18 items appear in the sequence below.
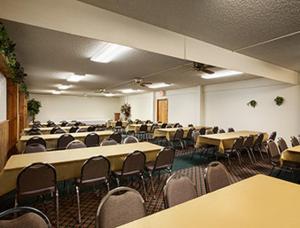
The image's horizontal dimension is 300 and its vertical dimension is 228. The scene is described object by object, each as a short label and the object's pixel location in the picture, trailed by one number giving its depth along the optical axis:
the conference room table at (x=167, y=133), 6.66
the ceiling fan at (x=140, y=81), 7.22
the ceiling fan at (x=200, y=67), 4.56
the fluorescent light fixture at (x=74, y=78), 6.86
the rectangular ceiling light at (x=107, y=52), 3.66
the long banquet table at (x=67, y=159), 2.30
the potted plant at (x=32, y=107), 11.52
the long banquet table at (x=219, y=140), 4.92
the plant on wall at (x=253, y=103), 7.07
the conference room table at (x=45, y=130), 6.94
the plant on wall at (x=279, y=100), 6.32
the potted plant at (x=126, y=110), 14.63
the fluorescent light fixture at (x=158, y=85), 8.74
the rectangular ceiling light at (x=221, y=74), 5.95
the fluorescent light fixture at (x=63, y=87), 9.73
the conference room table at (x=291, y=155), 3.64
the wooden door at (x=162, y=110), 11.46
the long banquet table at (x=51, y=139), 4.66
